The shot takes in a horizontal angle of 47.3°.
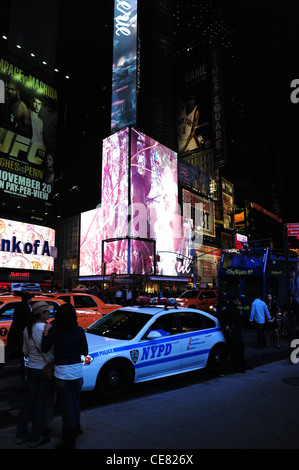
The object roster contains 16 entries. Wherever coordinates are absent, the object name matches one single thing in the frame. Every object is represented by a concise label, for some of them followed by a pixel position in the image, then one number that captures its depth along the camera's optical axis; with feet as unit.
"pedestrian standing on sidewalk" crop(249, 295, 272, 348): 37.01
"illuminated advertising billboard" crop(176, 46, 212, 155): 217.77
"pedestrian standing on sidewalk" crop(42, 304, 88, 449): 13.51
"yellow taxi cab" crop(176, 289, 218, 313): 66.88
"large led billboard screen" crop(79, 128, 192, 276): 150.20
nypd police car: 20.15
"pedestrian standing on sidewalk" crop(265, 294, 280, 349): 39.48
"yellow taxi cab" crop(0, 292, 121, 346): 29.04
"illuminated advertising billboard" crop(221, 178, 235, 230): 262.47
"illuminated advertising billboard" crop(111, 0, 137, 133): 174.60
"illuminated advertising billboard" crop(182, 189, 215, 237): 214.90
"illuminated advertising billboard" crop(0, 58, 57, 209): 108.99
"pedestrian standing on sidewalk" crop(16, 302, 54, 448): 13.65
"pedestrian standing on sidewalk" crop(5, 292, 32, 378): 22.33
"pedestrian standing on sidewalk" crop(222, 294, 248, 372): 26.86
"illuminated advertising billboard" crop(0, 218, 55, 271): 108.88
